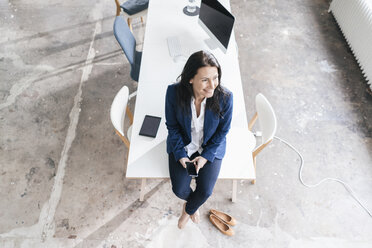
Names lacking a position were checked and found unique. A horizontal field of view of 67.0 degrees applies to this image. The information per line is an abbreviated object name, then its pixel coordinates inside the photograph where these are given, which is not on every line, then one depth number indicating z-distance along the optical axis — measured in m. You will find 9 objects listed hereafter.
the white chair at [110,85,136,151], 2.21
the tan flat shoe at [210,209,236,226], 2.63
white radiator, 3.36
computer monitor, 2.46
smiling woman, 2.01
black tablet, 2.18
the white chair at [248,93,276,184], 2.24
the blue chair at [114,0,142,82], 2.58
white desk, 2.09
